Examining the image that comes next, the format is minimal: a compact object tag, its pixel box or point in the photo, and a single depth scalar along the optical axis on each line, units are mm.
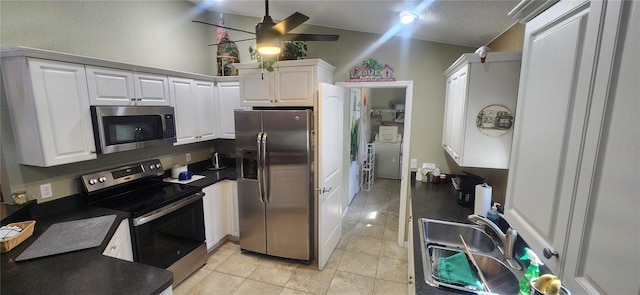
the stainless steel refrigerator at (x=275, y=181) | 2717
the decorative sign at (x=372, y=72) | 3055
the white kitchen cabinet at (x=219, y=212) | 2998
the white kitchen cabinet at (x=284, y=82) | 2746
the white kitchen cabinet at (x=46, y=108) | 1793
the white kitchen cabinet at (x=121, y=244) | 1808
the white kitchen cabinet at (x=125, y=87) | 2129
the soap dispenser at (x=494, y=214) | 1871
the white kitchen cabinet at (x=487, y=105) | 1774
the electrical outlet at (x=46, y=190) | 2068
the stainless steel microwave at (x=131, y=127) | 2158
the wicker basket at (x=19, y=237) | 1516
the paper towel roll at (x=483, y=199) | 1953
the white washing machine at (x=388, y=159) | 6012
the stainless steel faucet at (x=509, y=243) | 1475
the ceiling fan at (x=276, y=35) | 1616
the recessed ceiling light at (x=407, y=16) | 2016
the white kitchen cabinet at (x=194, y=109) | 2895
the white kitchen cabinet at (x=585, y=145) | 610
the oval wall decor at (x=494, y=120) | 1817
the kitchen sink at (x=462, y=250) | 1416
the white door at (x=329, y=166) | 2668
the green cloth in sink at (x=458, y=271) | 1438
